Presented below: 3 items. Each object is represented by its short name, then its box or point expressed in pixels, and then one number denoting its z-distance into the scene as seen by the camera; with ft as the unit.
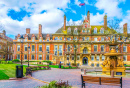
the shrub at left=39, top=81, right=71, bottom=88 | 27.93
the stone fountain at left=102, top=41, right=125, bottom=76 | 64.59
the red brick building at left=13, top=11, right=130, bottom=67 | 162.50
